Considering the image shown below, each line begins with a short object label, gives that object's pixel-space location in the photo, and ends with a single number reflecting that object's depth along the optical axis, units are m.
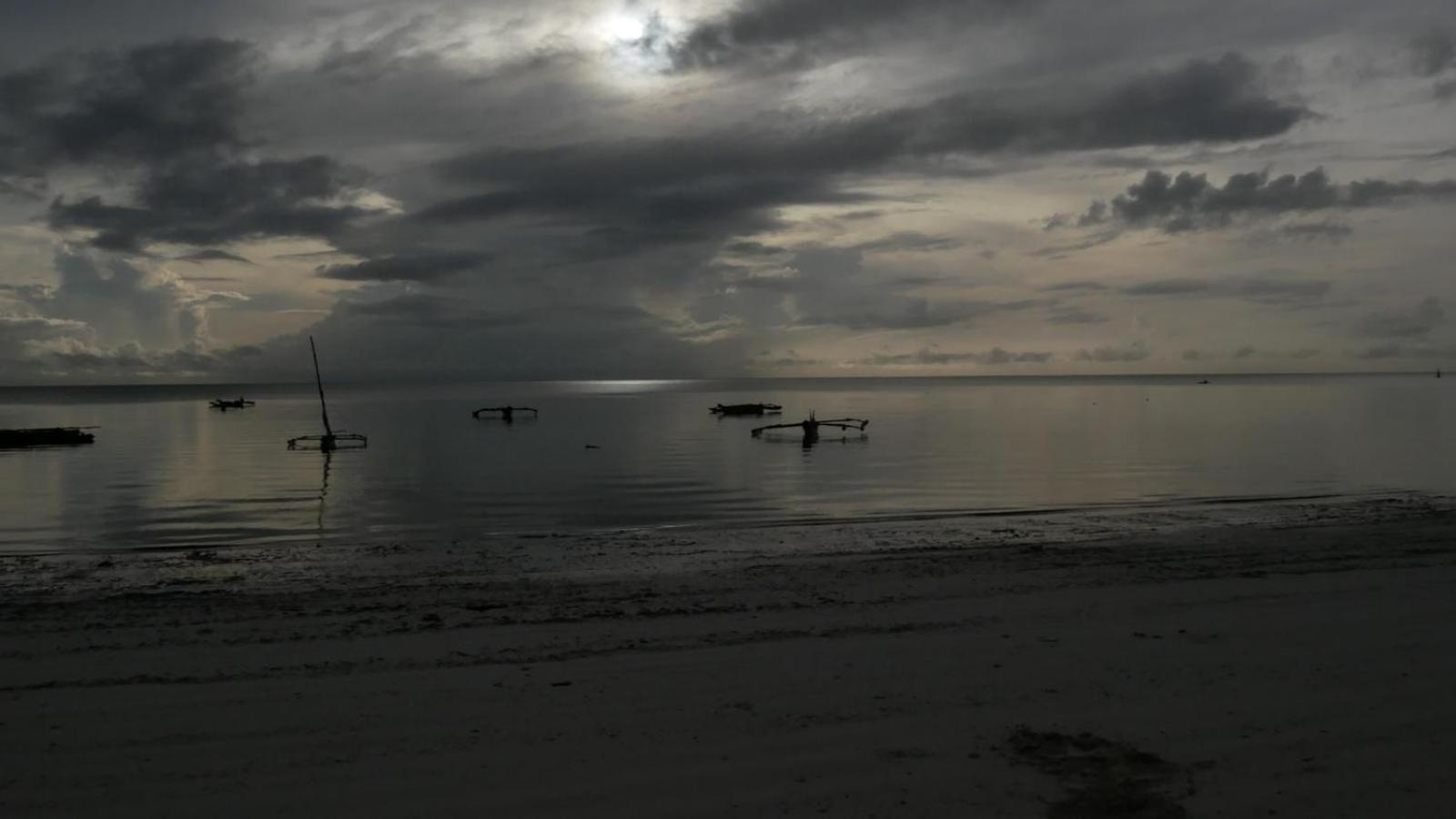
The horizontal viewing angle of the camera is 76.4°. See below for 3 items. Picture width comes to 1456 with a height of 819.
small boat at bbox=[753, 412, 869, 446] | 60.50
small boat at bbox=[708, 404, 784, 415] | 94.00
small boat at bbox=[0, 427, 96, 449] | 56.56
